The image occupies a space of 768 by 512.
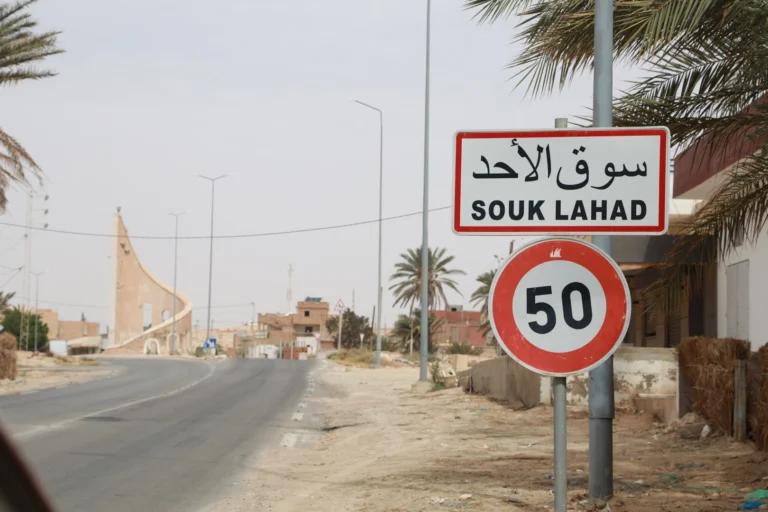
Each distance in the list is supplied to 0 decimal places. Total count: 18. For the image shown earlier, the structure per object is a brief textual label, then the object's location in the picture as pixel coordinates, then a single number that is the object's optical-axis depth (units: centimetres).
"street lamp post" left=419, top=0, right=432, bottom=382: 2964
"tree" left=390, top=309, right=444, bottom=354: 7294
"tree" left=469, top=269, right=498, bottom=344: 6556
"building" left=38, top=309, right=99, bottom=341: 12694
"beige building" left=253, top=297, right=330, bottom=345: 12234
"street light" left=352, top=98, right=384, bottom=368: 4352
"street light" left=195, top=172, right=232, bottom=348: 6994
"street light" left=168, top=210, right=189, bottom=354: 7995
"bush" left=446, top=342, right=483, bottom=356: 6338
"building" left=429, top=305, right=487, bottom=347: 11392
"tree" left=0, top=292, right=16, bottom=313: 5906
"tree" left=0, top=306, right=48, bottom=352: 8650
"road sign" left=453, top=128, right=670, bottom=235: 536
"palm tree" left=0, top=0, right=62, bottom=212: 2322
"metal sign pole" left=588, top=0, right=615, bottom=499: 783
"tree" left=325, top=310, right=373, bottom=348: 9819
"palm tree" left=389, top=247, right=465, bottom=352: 6812
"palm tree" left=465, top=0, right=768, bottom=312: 898
